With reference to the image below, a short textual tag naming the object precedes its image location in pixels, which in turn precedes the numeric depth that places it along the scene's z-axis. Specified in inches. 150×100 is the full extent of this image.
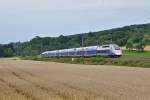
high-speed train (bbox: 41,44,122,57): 3599.9
